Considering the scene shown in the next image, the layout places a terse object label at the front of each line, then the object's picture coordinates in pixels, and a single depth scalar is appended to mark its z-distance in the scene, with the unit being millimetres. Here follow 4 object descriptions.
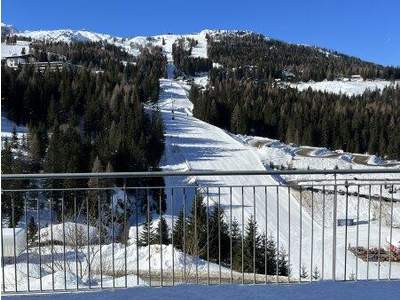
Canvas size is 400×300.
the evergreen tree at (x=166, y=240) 20772
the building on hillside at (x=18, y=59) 127669
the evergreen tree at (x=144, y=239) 18716
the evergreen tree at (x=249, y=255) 14992
